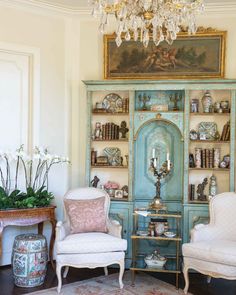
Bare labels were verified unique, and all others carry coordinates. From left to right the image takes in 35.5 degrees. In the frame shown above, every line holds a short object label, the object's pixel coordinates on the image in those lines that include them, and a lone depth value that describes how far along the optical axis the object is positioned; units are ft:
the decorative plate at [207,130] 15.10
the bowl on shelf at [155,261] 13.33
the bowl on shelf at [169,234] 13.02
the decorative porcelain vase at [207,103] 15.01
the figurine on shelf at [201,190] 14.97
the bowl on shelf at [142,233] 13.15
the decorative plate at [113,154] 15.85
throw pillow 13.30
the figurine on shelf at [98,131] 15.76
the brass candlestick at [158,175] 13.88
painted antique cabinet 14.64
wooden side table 13.10
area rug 12.09
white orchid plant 13.71
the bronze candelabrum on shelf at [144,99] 15.66
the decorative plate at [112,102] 15.89
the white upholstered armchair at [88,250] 12.17
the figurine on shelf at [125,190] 15.39
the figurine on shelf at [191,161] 14.98
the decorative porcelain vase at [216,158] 14.89
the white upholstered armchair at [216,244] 11.41
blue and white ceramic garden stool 12.45
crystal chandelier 9.09
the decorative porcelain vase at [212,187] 14.85
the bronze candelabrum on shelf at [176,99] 15.42
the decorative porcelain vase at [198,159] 14.99
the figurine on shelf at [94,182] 15.79
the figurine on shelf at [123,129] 15.66
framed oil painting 14.97
